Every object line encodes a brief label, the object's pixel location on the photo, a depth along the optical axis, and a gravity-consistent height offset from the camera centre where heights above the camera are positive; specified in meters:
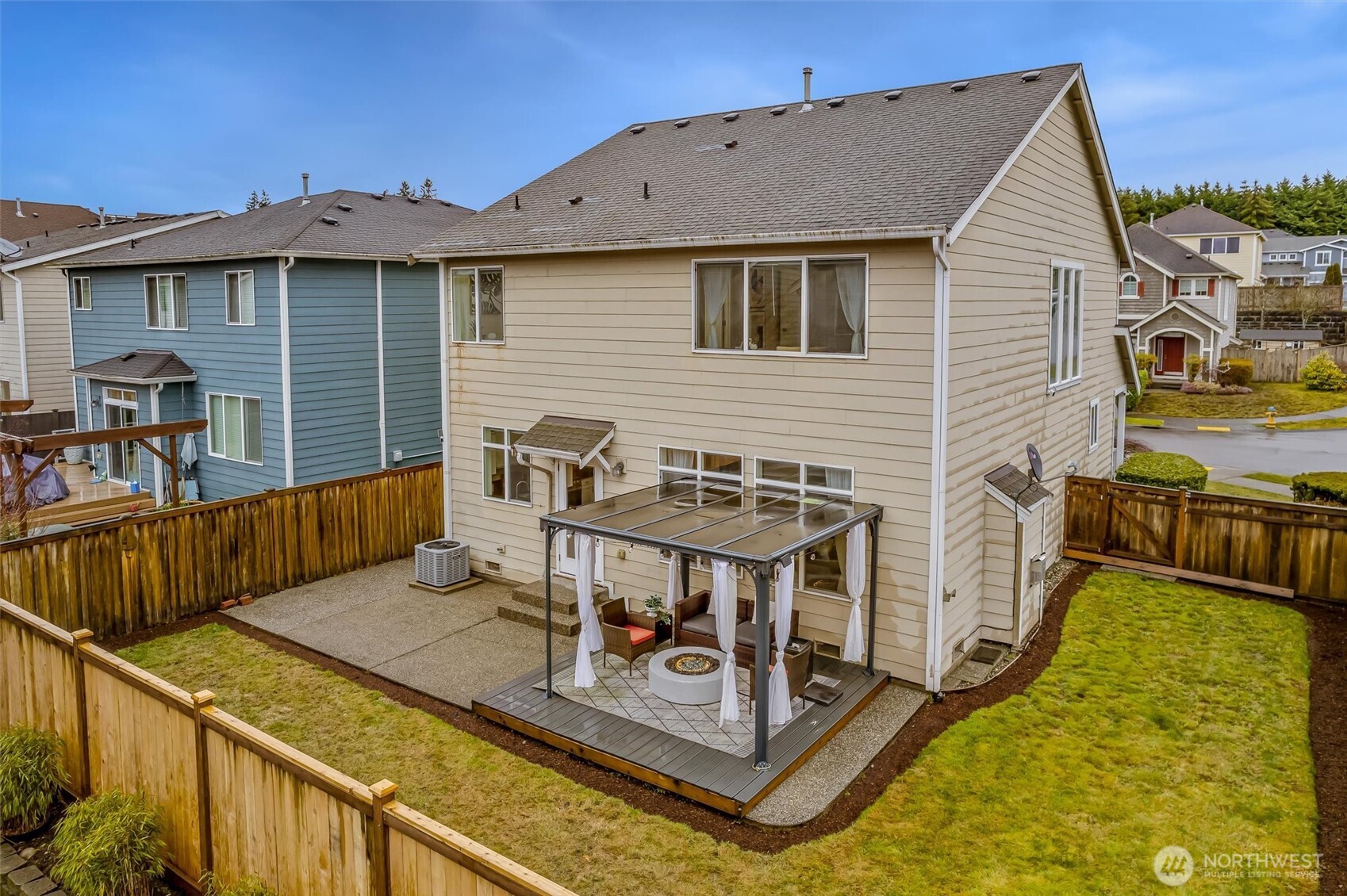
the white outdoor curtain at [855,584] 9.62 -2.73
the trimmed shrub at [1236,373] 36.91 -1.00
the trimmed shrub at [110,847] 5.78 -3.54
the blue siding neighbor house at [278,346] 17.36 +0.13
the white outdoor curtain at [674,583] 10.59 -2.95
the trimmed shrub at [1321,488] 14.48 -2.45
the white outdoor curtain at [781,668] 8.45 -3.19
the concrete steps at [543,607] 11.92 -3.81
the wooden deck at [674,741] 7.66 -3.95
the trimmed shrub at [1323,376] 36.38 -1.14
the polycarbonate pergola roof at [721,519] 8.31 -1.91
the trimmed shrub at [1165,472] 15.20 -2.25
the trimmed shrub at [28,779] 6.91 -3.57
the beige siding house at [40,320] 24.44 +0.97
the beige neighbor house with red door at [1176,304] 38.91 +2.34
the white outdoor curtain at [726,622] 8.36 -2.74
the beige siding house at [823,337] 9.79 +0.19
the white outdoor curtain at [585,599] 9.51 -2.84
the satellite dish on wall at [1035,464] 11.68 -1.58
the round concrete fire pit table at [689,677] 9.03 -3.55
